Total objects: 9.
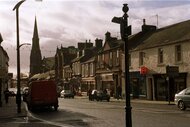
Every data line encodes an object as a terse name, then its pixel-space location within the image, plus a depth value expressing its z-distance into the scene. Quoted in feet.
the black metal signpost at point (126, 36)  31.10
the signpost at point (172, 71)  107.02
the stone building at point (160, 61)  117.76
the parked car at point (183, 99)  75.24
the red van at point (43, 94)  90.62
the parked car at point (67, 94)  193.53
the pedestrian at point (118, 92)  151.03
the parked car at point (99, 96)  140.78
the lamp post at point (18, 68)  77.59
